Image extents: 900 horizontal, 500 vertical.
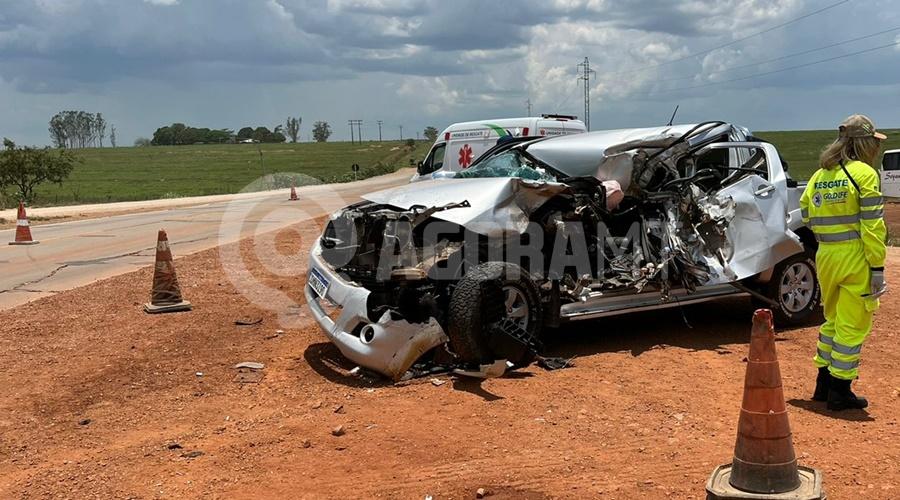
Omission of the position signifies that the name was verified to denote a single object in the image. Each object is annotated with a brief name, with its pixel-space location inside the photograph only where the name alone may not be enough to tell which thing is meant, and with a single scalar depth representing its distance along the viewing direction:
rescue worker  4.84
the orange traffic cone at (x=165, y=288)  8.20
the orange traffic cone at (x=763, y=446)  3.45
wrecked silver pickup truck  5.58
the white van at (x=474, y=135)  16.67
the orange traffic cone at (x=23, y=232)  15.98
